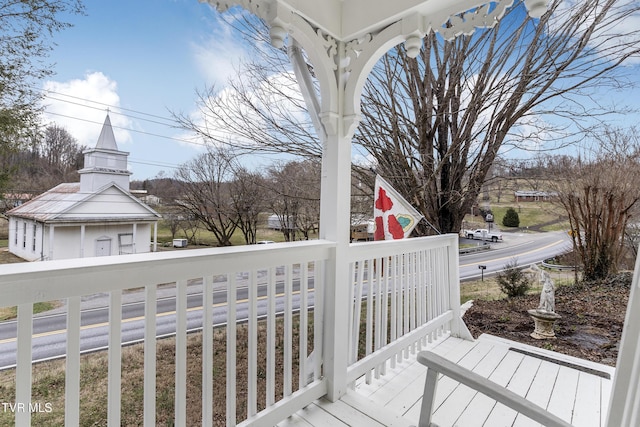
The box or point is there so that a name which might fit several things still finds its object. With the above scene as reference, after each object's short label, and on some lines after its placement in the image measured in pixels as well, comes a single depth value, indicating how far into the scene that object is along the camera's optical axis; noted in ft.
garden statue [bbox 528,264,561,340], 10.63
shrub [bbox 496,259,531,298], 11.87
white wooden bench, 2.54
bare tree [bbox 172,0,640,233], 10.26
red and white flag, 9.16
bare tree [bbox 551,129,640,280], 9.70
